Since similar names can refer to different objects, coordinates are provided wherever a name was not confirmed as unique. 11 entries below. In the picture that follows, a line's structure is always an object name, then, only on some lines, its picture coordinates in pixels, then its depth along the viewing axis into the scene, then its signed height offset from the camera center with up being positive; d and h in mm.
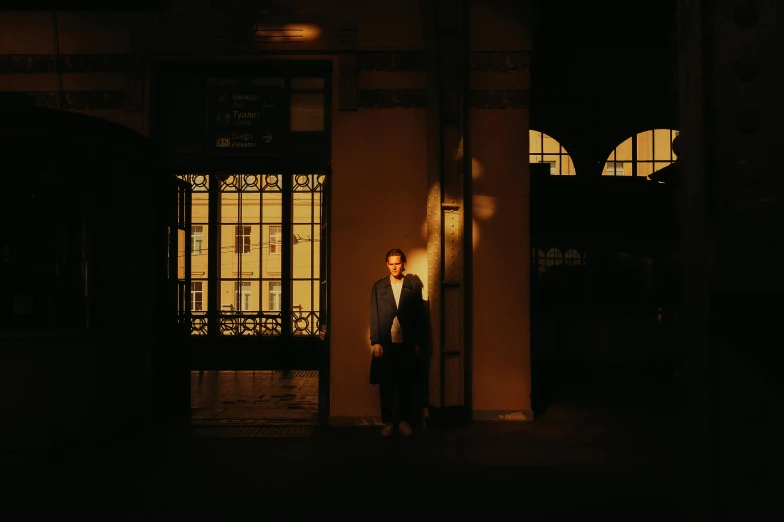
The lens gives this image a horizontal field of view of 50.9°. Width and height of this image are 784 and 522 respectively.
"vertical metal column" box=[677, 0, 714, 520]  1340 +2
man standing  8820 -663
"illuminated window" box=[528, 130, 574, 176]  16469 +2424
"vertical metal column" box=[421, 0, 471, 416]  9102 +882
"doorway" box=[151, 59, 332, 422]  15445 -56
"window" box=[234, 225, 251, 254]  15609 +684
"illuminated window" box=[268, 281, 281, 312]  15633 -378
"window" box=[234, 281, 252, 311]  15680 -398
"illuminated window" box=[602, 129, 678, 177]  16391 +2393
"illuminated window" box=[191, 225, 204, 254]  15680 +667
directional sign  9664 +1848
